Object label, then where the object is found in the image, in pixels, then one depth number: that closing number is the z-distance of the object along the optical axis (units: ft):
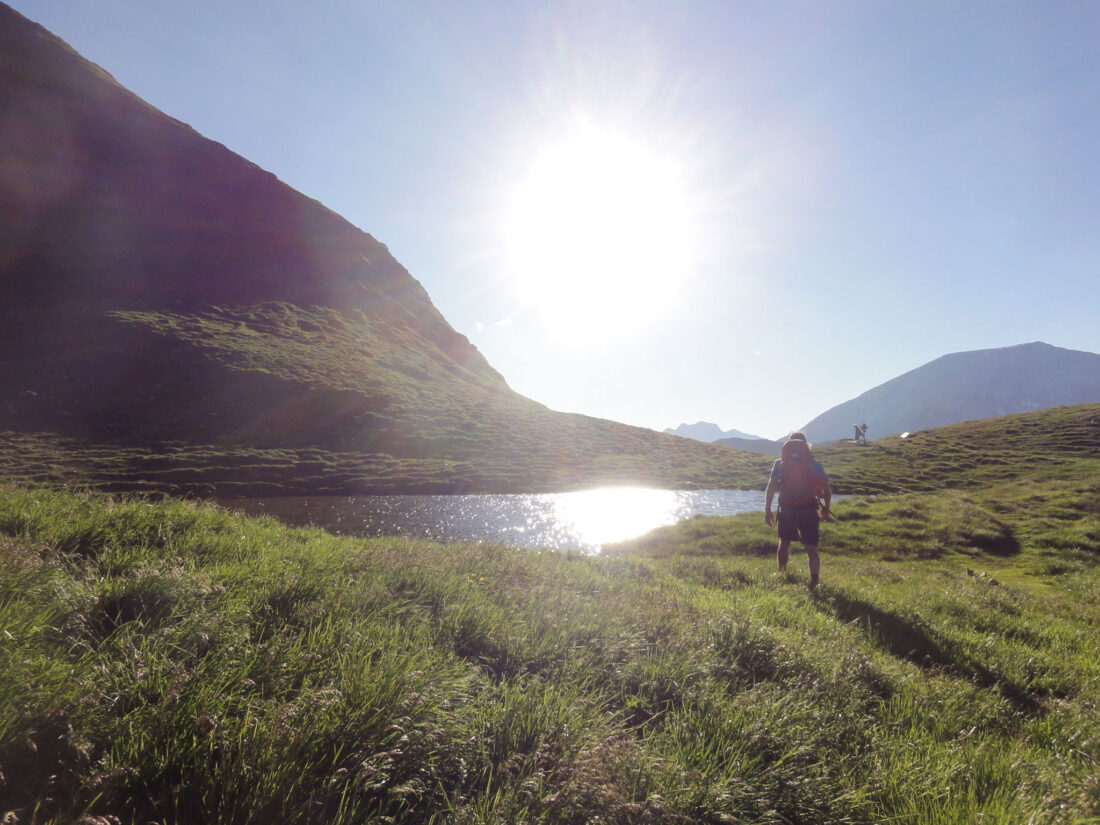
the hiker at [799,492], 30.04
